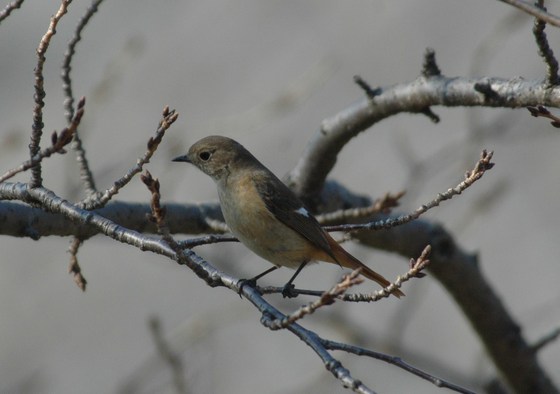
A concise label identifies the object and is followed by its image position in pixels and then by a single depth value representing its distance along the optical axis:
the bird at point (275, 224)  7.95
